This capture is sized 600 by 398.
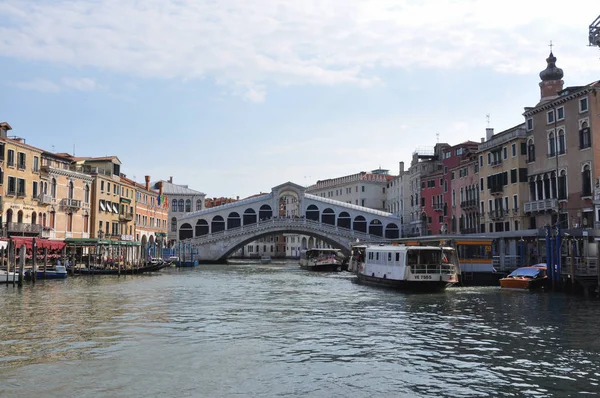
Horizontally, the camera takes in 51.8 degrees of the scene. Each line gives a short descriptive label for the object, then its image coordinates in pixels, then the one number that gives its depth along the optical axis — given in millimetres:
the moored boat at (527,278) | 26125
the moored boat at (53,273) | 30906
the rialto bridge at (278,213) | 62406
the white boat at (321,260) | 50469
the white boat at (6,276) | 26270
